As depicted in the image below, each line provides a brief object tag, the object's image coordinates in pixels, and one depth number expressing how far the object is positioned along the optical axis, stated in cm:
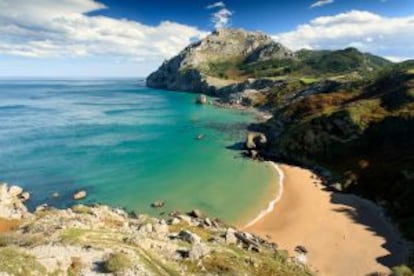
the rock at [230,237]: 3850
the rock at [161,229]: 3743
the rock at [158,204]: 5762
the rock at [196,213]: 5258
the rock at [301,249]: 4405
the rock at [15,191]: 5948
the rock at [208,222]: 4791
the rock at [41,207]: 5409
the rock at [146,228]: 3694
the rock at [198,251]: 3088
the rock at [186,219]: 4792
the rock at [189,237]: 3462
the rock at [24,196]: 5974
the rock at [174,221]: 4630
